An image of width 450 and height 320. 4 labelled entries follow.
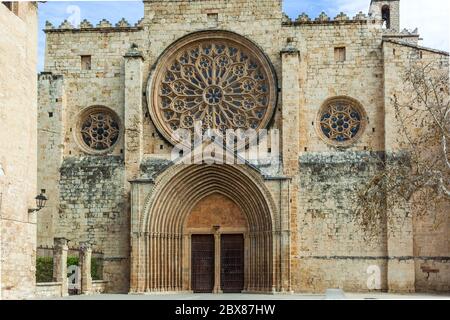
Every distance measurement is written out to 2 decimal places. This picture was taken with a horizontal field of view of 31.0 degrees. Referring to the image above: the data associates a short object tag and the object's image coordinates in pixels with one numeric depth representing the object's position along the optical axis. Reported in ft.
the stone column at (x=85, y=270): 73.46
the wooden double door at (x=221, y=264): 79.77
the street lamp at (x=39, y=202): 61.11
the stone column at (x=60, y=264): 68.64
